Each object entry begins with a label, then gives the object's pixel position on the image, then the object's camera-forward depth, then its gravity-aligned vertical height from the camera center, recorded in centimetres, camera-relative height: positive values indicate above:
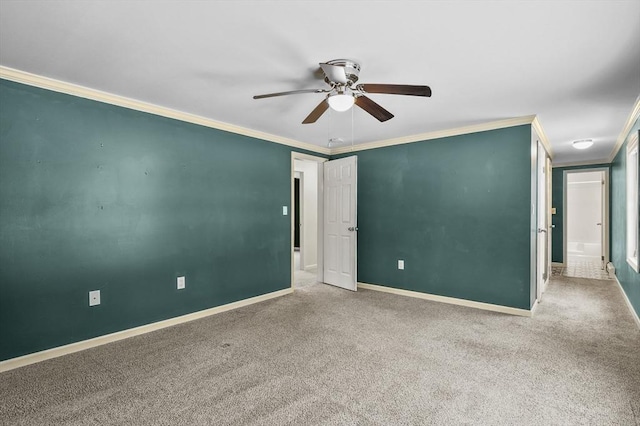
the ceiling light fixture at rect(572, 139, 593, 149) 488 +96
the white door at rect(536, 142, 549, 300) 443 -19
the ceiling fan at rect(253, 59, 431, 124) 224 +84
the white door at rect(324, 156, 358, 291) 498 -17
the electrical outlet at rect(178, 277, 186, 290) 364 -76
